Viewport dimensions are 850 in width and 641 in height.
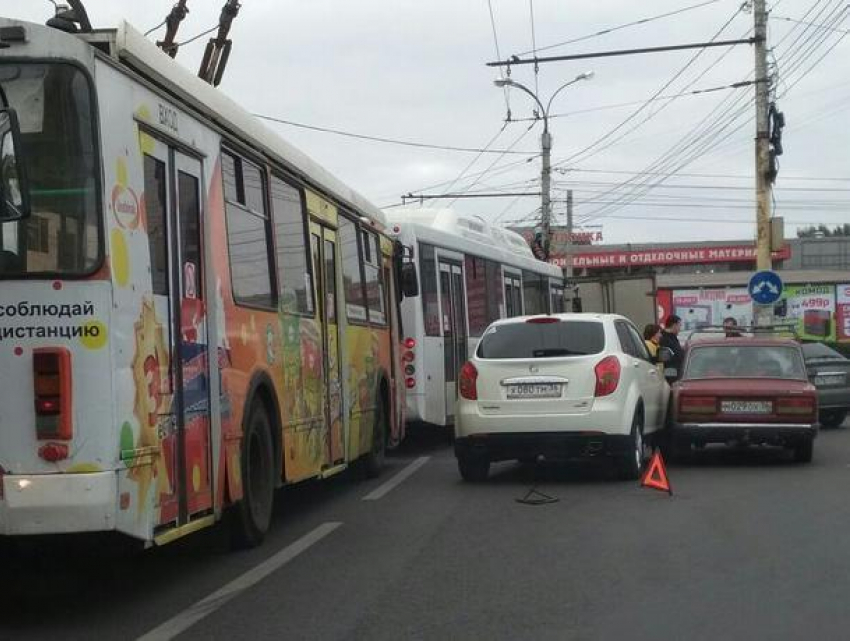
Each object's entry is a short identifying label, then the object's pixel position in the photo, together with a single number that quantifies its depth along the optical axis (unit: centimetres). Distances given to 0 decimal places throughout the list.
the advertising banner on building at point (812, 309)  5544
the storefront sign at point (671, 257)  7325
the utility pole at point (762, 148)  2375
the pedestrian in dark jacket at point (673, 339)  1772
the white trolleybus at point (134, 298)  605
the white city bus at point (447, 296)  1616
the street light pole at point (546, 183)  3728
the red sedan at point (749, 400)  1398
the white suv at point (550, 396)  1238
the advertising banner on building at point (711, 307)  5872
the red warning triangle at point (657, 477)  1182
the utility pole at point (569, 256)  4218
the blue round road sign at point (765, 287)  2322
